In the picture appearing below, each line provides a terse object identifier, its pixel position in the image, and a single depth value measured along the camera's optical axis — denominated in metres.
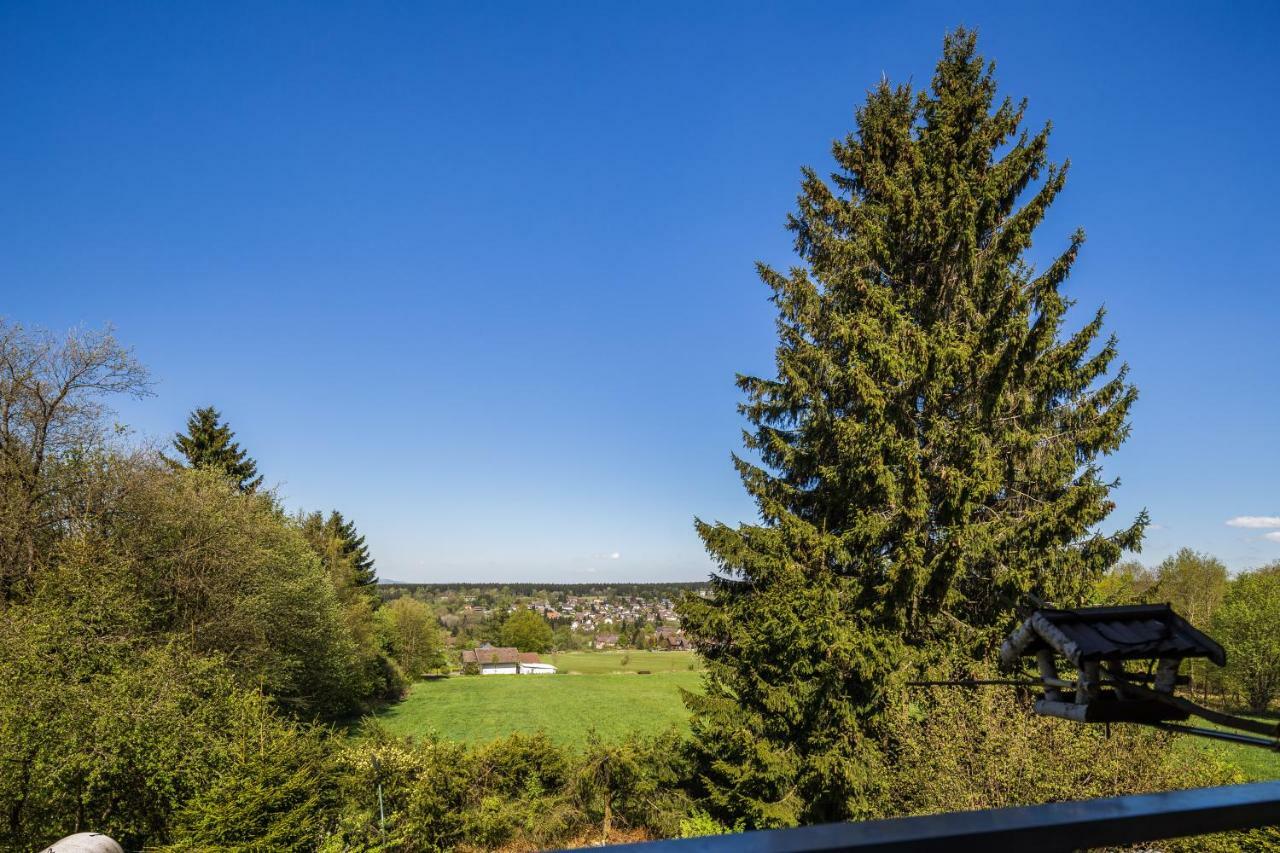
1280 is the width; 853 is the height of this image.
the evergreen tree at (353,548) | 34.72
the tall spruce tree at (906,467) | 8.74
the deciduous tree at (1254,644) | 25.33
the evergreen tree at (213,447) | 24.61
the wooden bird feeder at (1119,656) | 1.55
